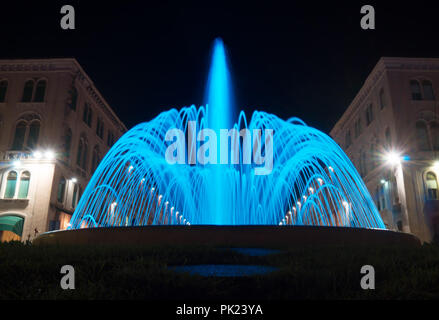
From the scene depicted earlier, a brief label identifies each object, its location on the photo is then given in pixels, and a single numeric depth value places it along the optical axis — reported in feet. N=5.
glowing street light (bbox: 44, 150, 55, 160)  108.48
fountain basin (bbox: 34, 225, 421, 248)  31.40
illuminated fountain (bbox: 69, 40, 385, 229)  63.10
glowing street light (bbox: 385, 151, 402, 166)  107.96
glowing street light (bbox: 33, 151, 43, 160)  108.37
